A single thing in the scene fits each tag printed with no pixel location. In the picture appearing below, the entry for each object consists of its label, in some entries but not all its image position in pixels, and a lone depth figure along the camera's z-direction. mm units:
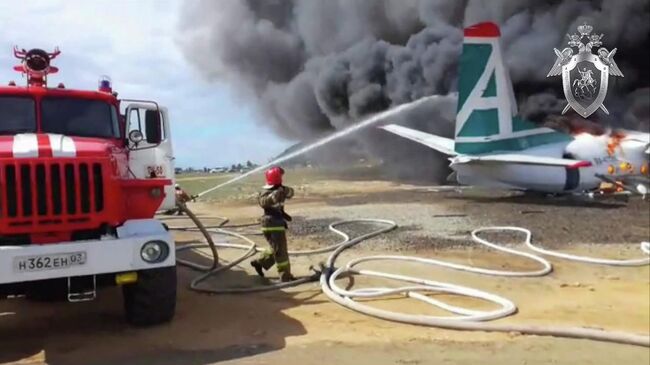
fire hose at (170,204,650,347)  4762
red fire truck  4426
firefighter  6555
